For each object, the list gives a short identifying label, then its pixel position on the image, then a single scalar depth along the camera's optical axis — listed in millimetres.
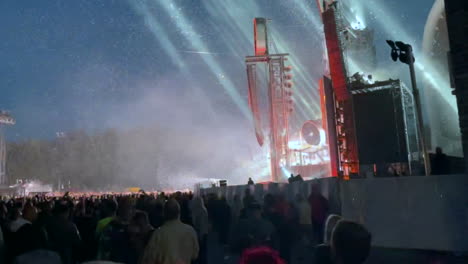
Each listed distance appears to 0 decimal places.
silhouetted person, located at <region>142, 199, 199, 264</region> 4121
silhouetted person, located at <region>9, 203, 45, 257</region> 3406
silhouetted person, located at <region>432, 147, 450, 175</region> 11938
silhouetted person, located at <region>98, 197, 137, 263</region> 5180
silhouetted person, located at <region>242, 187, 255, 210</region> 10600
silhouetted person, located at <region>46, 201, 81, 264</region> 5172
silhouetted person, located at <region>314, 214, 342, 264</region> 3089
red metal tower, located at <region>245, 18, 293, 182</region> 34625
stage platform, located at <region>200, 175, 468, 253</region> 8711
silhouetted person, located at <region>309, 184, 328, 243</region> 10125
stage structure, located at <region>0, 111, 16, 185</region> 61203
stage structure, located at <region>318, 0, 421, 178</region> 22547
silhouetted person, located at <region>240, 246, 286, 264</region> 2146
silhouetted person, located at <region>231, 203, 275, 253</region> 4887
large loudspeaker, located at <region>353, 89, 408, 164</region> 23531
